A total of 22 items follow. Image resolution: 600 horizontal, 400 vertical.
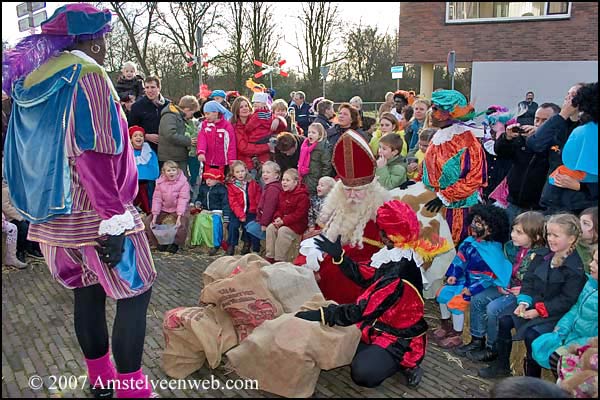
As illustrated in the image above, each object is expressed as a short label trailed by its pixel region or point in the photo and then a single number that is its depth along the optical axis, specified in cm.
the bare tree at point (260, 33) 1912
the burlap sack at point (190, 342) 325
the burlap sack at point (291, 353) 298
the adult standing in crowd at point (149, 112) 637
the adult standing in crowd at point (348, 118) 577
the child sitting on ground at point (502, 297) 339
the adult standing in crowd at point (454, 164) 434
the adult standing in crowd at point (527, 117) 542
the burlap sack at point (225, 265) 377
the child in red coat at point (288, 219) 522
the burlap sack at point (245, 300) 338
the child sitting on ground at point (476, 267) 366
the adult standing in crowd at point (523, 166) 420
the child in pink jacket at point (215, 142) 614
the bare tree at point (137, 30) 1546
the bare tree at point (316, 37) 2136
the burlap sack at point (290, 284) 346
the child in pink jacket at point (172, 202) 591
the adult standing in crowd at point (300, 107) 1043
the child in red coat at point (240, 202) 584
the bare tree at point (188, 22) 1723
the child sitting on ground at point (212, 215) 593
